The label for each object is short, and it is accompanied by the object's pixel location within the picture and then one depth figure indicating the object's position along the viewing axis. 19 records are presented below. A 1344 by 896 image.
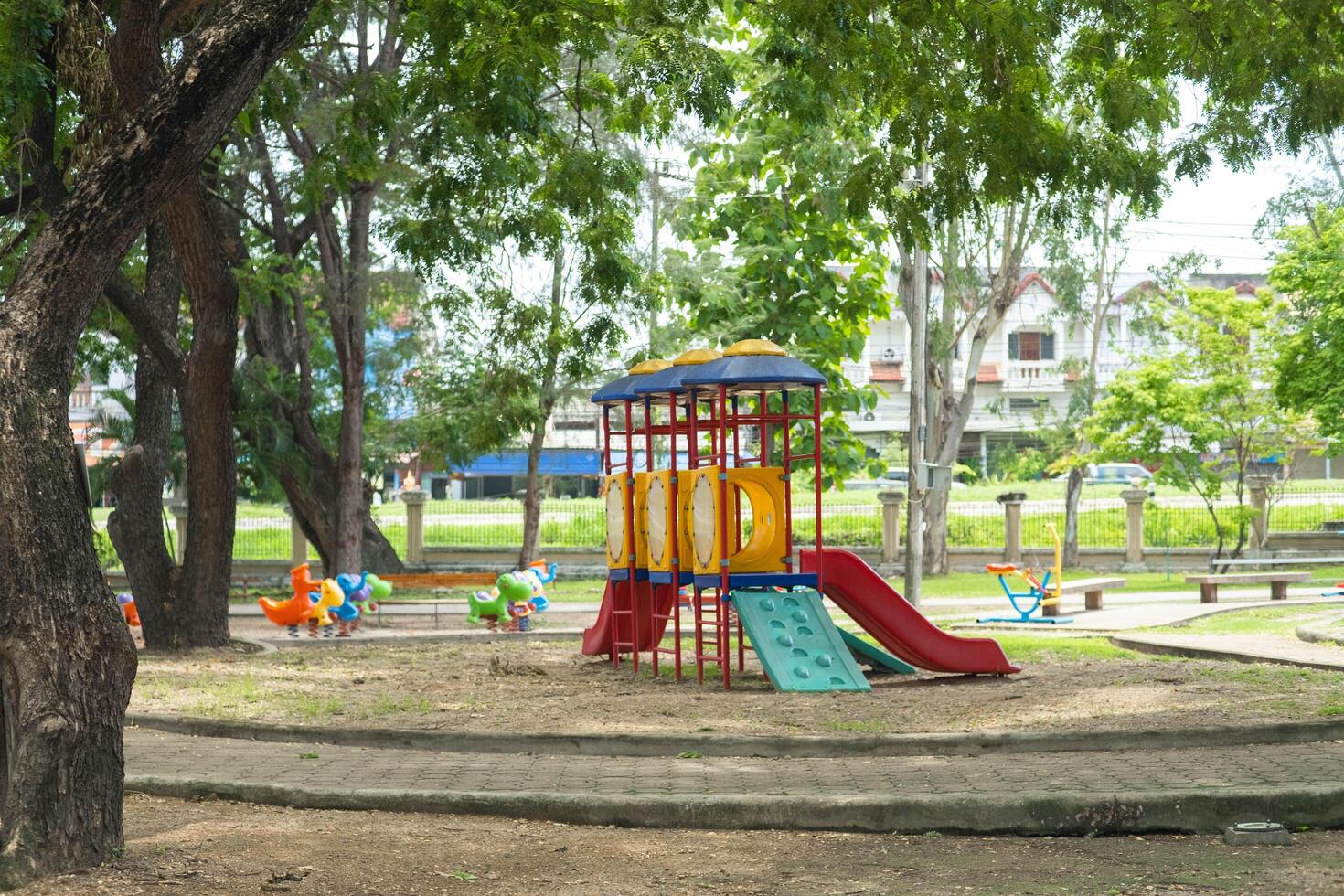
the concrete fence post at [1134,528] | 37.09
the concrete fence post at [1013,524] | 37.12
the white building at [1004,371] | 57.62
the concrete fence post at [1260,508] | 37.00
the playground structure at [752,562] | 13.39
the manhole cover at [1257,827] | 6.85
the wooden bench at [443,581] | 23.19
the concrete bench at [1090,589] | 25.58
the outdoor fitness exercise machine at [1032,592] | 23.27
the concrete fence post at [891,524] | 37.69
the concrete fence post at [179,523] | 34.97
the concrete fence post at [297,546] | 34.91
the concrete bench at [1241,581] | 25.55
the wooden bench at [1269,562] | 31.27
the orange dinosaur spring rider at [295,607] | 20.62
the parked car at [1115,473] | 52.97
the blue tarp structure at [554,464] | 59.91
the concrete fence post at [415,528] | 36.88
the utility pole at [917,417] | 22.31
